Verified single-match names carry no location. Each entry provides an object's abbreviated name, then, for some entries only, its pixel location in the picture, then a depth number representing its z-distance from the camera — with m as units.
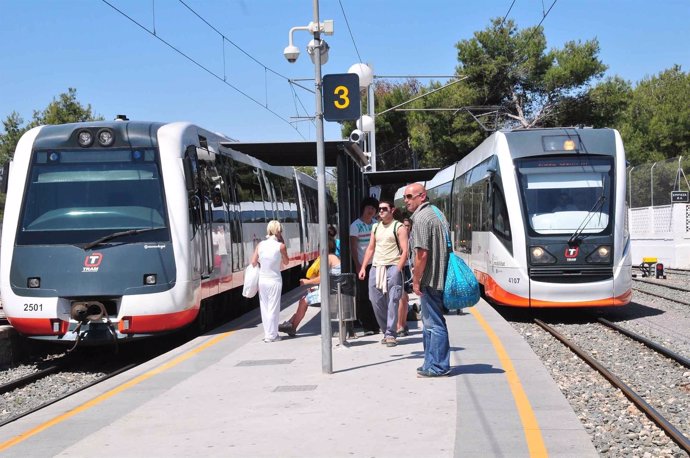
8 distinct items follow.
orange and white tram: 14.85
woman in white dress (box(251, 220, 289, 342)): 12.09
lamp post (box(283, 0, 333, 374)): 9.06
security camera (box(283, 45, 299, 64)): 15.17
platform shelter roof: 11.05
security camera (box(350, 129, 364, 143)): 19.34
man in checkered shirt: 8.30
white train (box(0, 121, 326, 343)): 11.60
